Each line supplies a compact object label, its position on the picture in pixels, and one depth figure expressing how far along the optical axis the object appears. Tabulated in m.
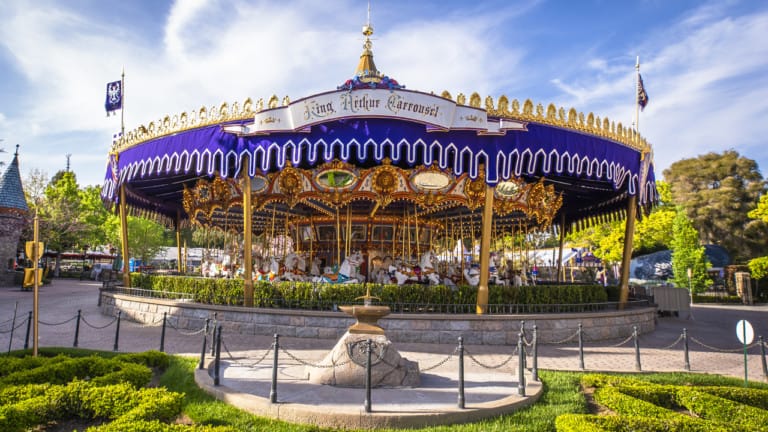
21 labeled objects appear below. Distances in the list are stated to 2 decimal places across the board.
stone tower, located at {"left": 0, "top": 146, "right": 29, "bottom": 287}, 31.30
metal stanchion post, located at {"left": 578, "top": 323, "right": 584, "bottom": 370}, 10.22
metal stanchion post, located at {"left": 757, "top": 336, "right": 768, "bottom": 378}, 9.60
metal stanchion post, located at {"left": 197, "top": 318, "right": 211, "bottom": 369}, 8.65
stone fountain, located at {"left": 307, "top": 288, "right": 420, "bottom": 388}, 7.82
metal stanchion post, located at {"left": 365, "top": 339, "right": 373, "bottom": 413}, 6.23
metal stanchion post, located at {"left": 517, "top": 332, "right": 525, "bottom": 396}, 7.42
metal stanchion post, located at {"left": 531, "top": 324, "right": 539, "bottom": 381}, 8.50
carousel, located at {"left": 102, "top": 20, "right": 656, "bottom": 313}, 13.73
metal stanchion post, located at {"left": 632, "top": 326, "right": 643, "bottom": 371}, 10.21
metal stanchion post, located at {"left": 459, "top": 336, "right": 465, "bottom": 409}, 6.58
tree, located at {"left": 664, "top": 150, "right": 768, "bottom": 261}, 46.12
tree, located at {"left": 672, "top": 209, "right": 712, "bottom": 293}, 33.09
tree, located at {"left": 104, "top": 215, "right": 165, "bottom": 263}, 50.88
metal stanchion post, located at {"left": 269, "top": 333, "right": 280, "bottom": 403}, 6.59
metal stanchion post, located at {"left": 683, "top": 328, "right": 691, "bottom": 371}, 10.37
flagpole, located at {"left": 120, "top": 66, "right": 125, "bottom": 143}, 18.94
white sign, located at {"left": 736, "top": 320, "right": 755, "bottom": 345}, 8.94
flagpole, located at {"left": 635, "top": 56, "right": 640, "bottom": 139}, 17.29
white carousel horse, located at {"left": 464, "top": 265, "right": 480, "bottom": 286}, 16.33
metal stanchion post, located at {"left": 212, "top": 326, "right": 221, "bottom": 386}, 7.39
